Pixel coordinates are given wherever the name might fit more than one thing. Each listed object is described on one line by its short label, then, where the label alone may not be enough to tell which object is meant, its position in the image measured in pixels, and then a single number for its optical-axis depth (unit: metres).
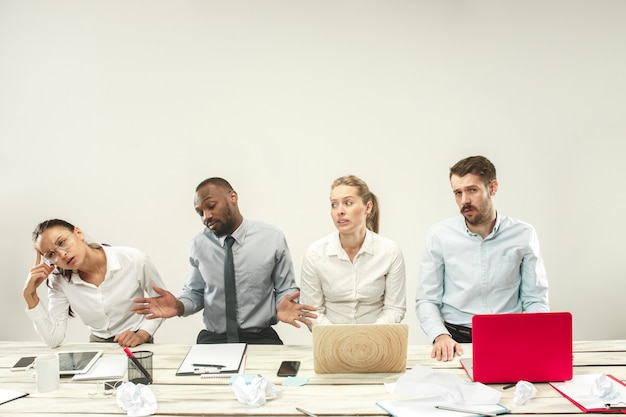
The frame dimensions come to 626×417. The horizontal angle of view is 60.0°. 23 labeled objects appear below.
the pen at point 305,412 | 1.56
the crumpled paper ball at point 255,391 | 1.65
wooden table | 1.62
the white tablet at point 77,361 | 1.97
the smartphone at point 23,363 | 2.07
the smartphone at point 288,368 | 1.92
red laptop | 1.75
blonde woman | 2.76
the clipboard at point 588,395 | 1.56
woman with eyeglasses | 2.54
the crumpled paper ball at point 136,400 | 1.61
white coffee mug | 1.81
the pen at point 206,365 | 1.97
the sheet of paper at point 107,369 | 1.92
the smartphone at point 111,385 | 1.80
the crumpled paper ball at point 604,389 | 1.61
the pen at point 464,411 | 1.53
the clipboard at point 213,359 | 1.94
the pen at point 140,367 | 1.84
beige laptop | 1.87
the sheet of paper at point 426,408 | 1.55
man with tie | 2.92
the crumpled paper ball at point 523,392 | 1.62
